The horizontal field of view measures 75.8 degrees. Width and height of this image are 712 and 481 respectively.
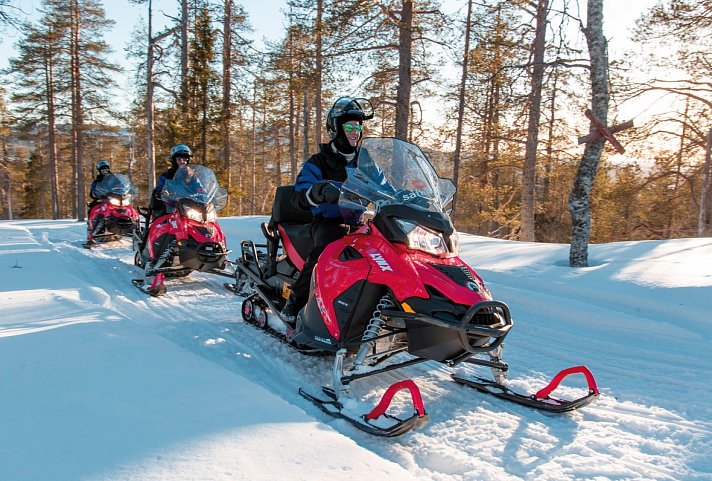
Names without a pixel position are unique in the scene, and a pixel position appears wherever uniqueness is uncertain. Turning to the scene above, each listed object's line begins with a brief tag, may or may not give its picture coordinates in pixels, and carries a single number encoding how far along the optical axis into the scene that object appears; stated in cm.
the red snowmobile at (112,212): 1089
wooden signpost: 666
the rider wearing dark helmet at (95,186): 1091
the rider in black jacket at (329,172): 394
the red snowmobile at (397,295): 277
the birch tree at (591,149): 696
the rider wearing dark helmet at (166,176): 715
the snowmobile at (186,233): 640
